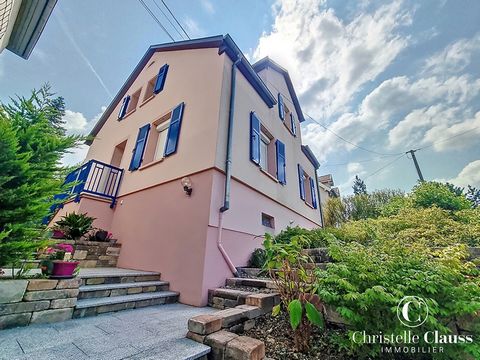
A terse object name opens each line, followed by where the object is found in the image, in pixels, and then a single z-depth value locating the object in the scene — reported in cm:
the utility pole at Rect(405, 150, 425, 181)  1109
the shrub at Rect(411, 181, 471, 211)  500
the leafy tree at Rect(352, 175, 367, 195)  2648
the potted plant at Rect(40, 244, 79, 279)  212
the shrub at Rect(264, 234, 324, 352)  176
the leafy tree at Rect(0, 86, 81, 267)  180
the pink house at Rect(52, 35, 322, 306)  359
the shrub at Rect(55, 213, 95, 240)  442
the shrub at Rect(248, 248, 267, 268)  411
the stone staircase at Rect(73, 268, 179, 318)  238
